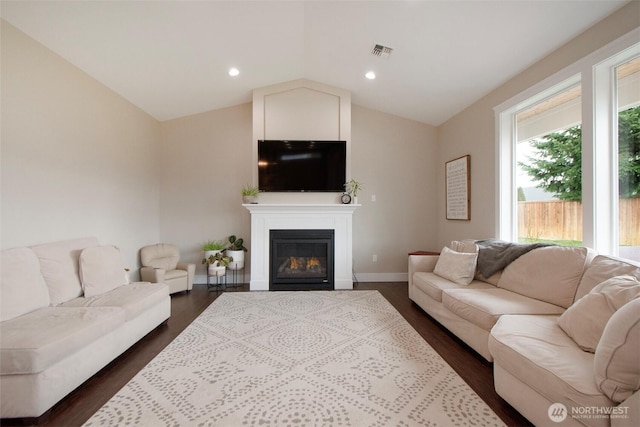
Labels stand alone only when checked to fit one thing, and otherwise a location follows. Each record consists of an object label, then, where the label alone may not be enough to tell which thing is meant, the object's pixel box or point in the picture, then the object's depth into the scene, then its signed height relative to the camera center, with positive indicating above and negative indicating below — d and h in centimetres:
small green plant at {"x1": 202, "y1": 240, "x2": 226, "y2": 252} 394 -51
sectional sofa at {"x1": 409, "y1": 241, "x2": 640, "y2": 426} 108 -74
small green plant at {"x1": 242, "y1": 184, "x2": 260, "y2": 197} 380 +32
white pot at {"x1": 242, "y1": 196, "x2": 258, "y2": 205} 387 +22
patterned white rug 143 -115
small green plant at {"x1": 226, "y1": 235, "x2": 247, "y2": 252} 404 -49
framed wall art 368 +39
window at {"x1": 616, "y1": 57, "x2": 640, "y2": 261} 193 +43
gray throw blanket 244 -41
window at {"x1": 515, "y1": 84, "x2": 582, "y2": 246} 234 +45
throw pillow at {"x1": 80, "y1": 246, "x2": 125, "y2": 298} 236 -56
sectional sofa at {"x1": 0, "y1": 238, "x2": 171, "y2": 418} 138 -74
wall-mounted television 394 +75
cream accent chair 348 -79
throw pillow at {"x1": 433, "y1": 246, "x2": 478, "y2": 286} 266 -59
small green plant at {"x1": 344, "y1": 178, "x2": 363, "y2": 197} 397 +41
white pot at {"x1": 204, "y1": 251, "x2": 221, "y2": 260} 387 -61
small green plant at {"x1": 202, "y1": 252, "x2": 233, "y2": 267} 378 -70
